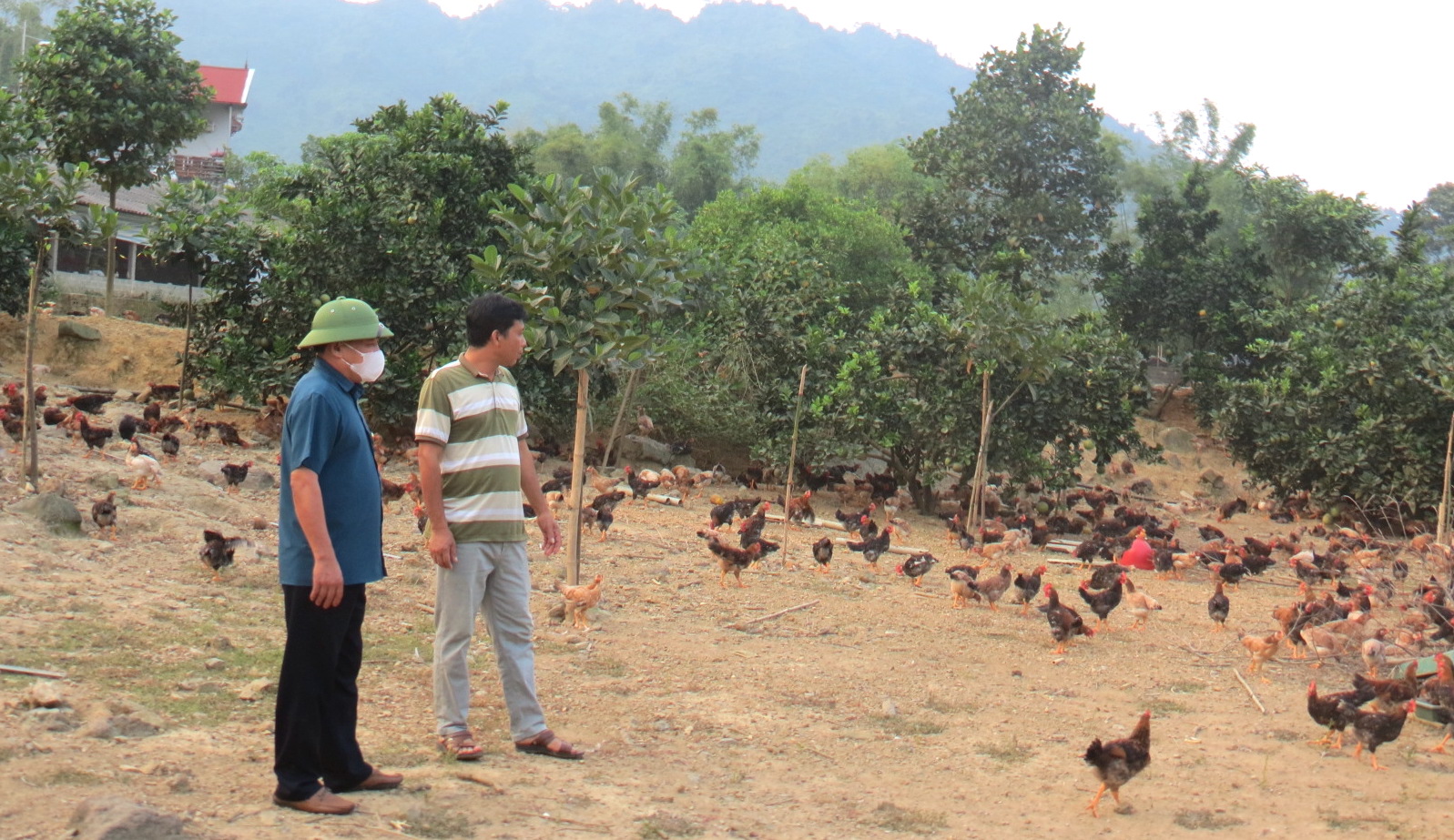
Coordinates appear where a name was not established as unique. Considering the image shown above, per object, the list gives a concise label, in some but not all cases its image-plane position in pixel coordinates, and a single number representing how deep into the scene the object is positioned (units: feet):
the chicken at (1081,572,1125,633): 33.04
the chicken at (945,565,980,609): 35.76
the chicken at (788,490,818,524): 51.49
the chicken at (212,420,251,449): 51.67
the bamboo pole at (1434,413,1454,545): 48.62
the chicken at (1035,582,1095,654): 30.25
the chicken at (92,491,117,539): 30.12
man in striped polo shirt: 16.94
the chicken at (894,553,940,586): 39.11
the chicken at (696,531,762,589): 35.63
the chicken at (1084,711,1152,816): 18.54
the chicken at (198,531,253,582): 28.32
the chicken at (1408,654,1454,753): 23.52
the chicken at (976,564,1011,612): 35.35
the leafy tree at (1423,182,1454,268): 152.63
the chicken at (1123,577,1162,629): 33.81
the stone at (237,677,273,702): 20.00
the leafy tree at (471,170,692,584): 26.94
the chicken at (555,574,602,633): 28.12
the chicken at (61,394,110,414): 51.58
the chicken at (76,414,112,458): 42.80
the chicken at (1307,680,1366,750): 22.39
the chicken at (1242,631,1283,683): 29.04
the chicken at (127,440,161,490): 37.50
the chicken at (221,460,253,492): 41.57
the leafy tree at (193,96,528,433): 53.06
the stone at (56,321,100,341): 65.98
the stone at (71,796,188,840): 12.72
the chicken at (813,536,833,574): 40.14
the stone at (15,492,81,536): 29.91
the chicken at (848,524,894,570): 41.32
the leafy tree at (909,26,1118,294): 82.33
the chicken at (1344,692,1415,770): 21.81
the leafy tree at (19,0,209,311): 63.21
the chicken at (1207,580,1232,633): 33.99
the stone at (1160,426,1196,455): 91.61
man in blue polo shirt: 14.48
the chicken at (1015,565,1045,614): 35.17
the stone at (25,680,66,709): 17.54
